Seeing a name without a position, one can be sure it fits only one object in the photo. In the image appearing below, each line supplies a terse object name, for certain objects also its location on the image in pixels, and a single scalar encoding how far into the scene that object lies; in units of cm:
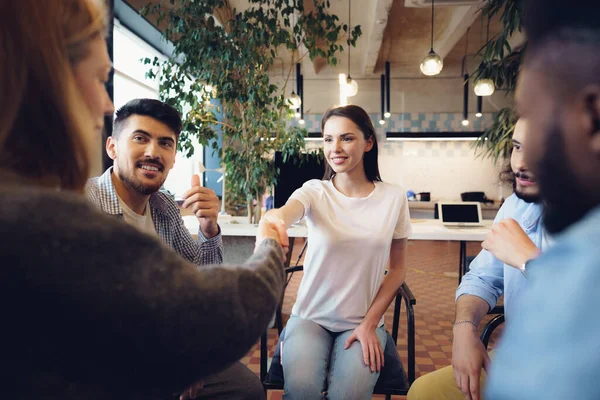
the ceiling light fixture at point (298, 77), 848
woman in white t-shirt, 146
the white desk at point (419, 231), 319
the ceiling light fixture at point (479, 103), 897
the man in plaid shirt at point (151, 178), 177
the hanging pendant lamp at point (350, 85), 560
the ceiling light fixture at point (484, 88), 538
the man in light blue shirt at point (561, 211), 38
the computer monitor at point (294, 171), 353
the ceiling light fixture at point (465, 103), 904
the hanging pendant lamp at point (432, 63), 502
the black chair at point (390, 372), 149
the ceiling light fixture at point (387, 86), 884
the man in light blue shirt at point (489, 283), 125
